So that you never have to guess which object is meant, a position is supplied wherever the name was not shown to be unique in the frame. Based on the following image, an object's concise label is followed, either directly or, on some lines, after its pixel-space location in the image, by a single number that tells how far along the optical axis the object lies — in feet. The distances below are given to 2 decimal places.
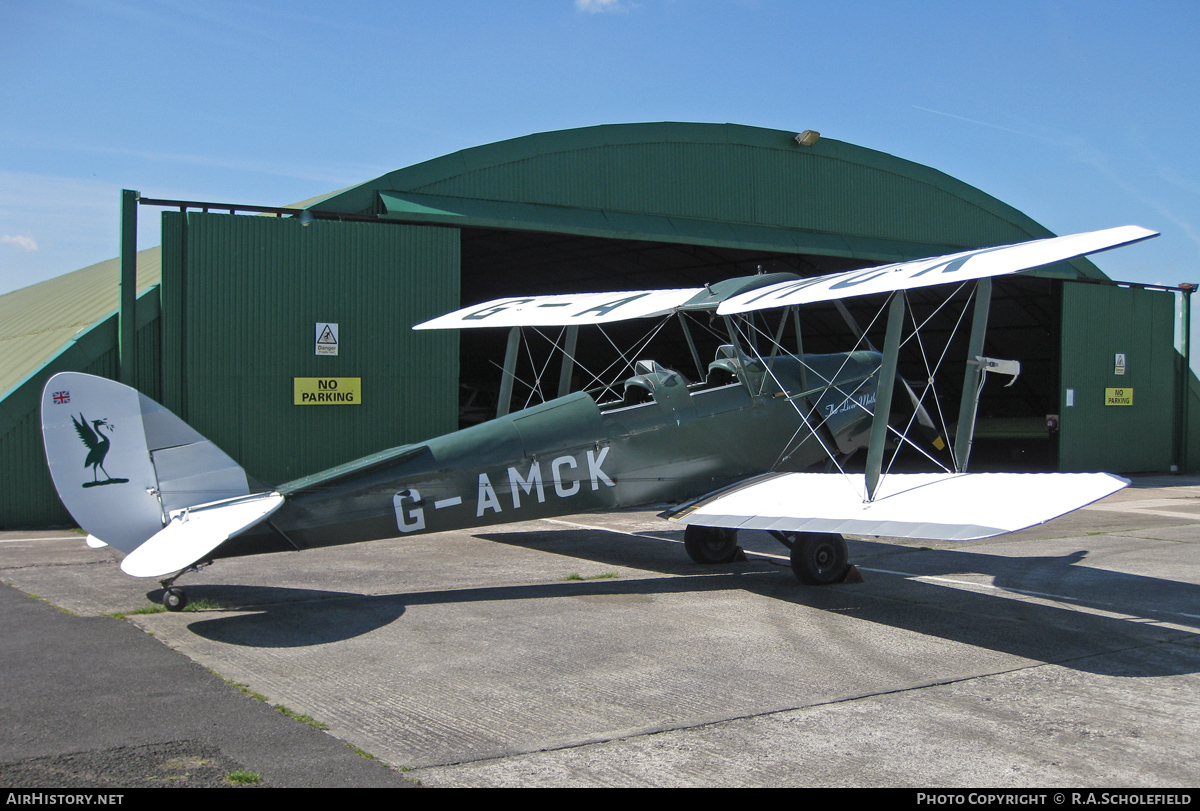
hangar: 43.55
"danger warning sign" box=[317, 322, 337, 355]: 46.24
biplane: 21.13
